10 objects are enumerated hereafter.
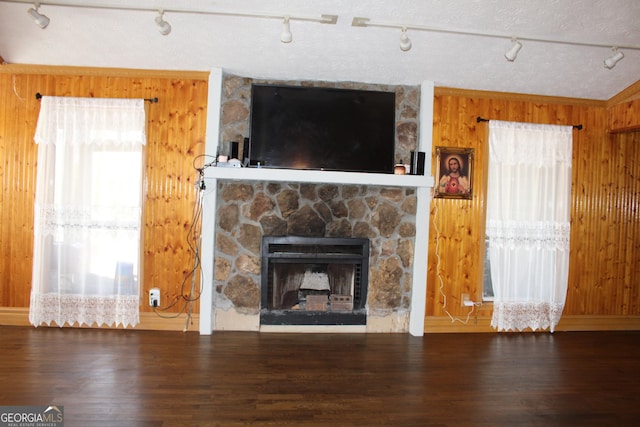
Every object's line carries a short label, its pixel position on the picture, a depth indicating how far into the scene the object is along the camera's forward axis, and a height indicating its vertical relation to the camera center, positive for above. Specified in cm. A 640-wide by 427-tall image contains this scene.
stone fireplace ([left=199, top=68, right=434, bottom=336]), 350 -5
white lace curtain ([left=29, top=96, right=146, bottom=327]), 345 -4
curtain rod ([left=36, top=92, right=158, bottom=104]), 352 +100
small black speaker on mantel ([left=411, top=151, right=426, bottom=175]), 355 +52
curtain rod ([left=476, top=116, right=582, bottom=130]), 377 +98
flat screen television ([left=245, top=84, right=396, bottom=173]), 347 +79
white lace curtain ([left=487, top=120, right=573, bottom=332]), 379 +0
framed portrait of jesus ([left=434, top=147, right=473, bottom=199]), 375 +46
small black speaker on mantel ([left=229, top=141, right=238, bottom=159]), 340 +54
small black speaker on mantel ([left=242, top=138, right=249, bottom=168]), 349 +54
